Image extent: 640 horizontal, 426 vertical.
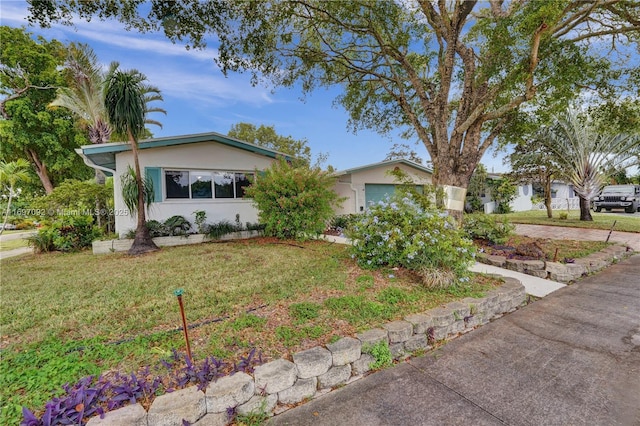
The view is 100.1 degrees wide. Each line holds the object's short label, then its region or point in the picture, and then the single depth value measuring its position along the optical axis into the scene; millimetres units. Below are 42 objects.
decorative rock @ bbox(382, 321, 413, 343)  2693
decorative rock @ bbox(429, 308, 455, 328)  2979
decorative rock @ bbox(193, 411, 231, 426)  1812
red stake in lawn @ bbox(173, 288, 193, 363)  2184
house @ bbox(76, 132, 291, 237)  8312
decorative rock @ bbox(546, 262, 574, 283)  4848
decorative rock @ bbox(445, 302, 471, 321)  3141
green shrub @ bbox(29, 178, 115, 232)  8977
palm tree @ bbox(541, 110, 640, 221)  11188
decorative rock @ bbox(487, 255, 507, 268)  5590
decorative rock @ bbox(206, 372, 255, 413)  1856
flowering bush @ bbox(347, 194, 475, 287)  4023
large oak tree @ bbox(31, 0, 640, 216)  5258
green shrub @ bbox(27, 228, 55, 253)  7832
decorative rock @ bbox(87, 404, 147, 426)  1641
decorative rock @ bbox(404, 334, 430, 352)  2779
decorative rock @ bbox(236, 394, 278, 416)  1944
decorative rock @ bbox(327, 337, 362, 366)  2348
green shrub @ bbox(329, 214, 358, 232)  11453
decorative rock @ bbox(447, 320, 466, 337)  3107
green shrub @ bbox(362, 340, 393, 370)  2525
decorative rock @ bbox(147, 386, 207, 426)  1701
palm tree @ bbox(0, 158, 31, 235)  5969
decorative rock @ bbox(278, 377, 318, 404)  2109
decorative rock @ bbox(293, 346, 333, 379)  2197
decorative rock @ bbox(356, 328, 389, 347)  2546
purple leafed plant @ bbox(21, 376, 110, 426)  1672
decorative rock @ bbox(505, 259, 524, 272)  5292
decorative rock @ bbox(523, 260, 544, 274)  5078
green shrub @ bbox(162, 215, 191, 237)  8492
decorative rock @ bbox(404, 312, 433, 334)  2852
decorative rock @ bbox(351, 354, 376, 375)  2446
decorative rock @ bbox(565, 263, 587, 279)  4926
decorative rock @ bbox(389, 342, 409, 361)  2680
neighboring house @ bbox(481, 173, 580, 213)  19142
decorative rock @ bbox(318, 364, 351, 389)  2279
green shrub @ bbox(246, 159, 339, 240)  7820
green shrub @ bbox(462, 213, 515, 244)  7008
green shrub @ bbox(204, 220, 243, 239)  9008
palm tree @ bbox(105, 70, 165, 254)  6535
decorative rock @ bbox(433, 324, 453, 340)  2983
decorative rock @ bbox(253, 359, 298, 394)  2037
